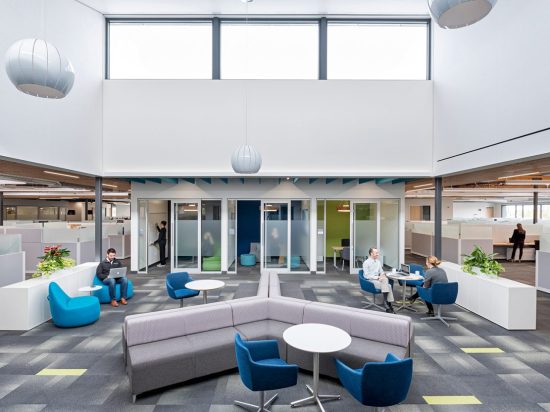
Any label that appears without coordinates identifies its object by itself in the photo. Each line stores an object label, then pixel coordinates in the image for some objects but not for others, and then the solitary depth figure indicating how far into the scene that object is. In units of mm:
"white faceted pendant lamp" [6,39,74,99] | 2746
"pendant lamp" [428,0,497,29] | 2285
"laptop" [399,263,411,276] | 6380
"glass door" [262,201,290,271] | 9875
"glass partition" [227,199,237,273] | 9930
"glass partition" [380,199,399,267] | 9766
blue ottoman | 11039
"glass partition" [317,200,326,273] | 9969
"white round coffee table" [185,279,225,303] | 5461
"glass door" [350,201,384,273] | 9914
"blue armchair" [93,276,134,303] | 6676
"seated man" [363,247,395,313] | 6066
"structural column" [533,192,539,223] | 16103
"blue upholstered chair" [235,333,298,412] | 2828
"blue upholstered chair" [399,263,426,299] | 6367
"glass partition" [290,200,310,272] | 9938
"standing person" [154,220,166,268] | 10984
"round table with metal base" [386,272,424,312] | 6020
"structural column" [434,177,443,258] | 8814
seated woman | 5668
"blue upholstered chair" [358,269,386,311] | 6202
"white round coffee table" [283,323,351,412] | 3020
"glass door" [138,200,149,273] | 9914
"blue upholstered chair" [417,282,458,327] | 5438
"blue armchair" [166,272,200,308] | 6020
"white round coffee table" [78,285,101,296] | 5780
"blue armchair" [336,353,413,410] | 2600
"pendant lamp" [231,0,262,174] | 5566
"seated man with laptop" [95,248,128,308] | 6676
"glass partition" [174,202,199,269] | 9867
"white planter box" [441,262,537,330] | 5305
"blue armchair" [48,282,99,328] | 5211
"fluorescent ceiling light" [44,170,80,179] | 8012
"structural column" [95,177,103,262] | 8836
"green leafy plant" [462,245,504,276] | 5992
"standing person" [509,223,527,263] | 11250
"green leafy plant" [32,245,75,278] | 5914
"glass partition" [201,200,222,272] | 9891
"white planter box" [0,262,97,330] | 5195
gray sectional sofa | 3453
